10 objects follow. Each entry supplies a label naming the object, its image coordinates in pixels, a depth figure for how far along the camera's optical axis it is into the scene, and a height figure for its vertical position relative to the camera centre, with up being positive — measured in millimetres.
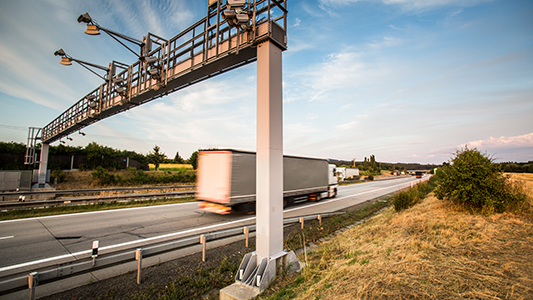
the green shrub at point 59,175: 27272 -274
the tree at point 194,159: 47384 +2798
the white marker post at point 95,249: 4953 -1657
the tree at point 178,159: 58625 +3435
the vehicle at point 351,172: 62891 -158
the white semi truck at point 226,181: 11273 -452
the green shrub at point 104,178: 26456 -640
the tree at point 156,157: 42438 +2849
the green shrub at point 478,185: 8141 -537
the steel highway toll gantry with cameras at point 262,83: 4801 +1954
